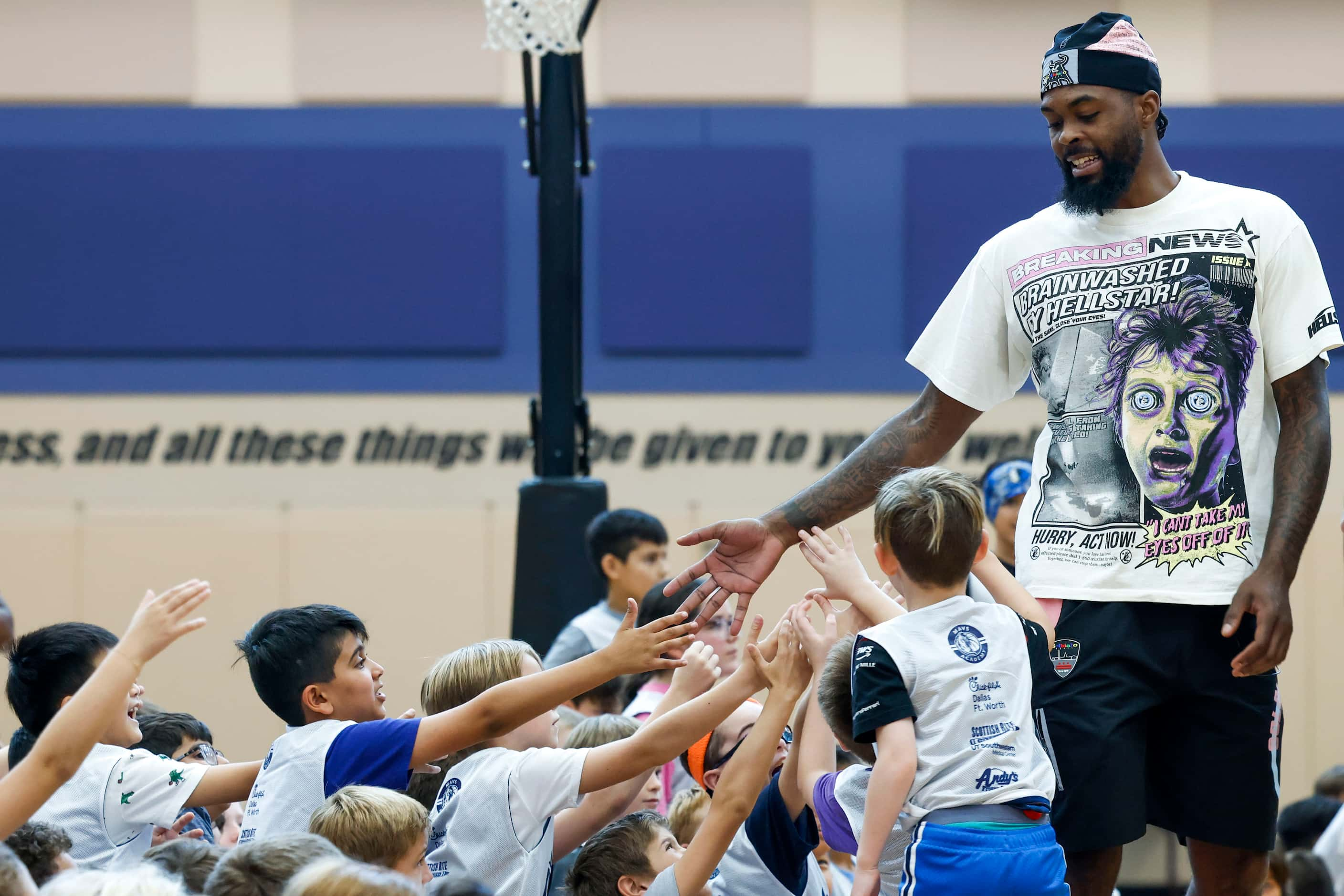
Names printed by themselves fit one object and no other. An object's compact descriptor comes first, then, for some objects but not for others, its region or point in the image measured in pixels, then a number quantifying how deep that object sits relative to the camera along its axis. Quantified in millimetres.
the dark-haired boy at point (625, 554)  11461
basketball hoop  11172
